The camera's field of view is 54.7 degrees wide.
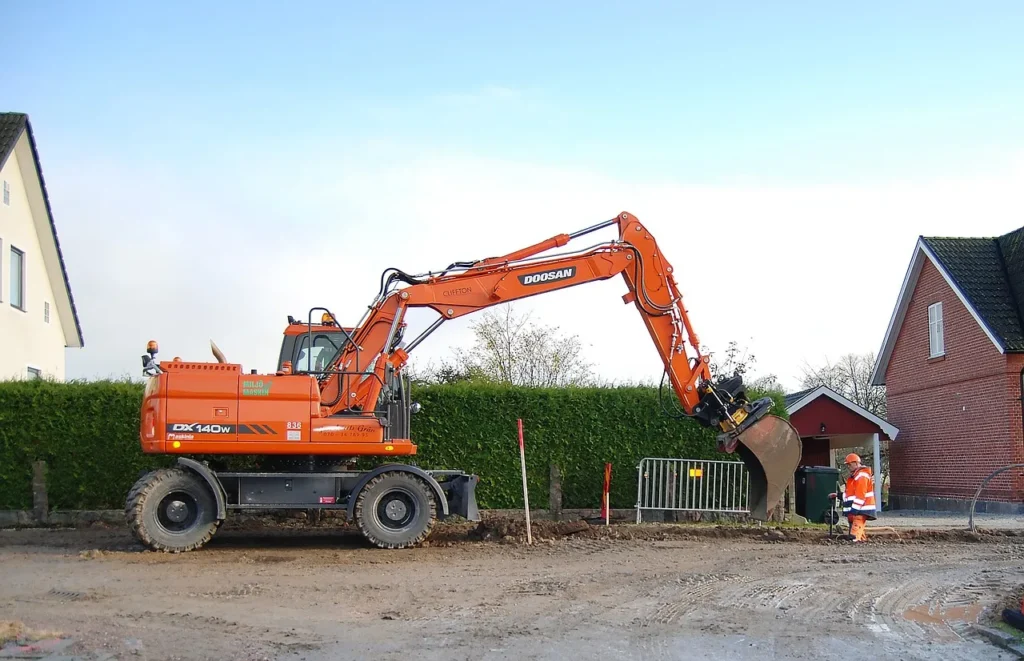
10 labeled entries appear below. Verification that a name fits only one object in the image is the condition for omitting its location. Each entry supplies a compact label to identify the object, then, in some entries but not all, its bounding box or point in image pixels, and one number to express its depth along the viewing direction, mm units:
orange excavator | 13055
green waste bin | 17562
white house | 23125
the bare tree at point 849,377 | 53125
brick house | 22531
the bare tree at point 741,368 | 26297
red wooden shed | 26328
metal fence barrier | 17359
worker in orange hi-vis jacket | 14719
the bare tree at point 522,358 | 33188
